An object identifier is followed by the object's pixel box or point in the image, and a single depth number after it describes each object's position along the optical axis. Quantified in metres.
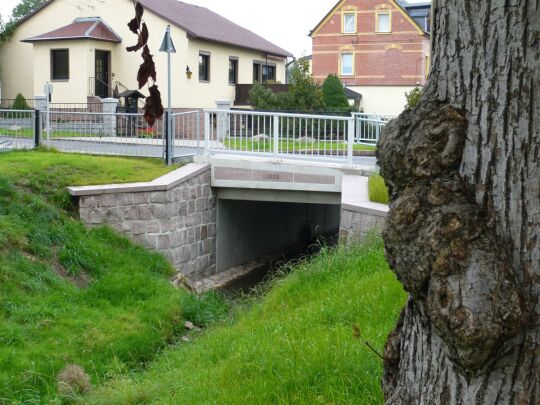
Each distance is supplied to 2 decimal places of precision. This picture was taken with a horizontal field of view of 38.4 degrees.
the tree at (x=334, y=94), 37.66
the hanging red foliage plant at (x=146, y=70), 2.53
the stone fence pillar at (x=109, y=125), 17.80
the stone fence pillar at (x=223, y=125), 16.92
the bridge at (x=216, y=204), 13.70
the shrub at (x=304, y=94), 34.03
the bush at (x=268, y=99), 34.19
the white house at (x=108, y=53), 33.97
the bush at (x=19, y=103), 33.38
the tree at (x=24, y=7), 76.06
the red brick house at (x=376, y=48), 45.56
